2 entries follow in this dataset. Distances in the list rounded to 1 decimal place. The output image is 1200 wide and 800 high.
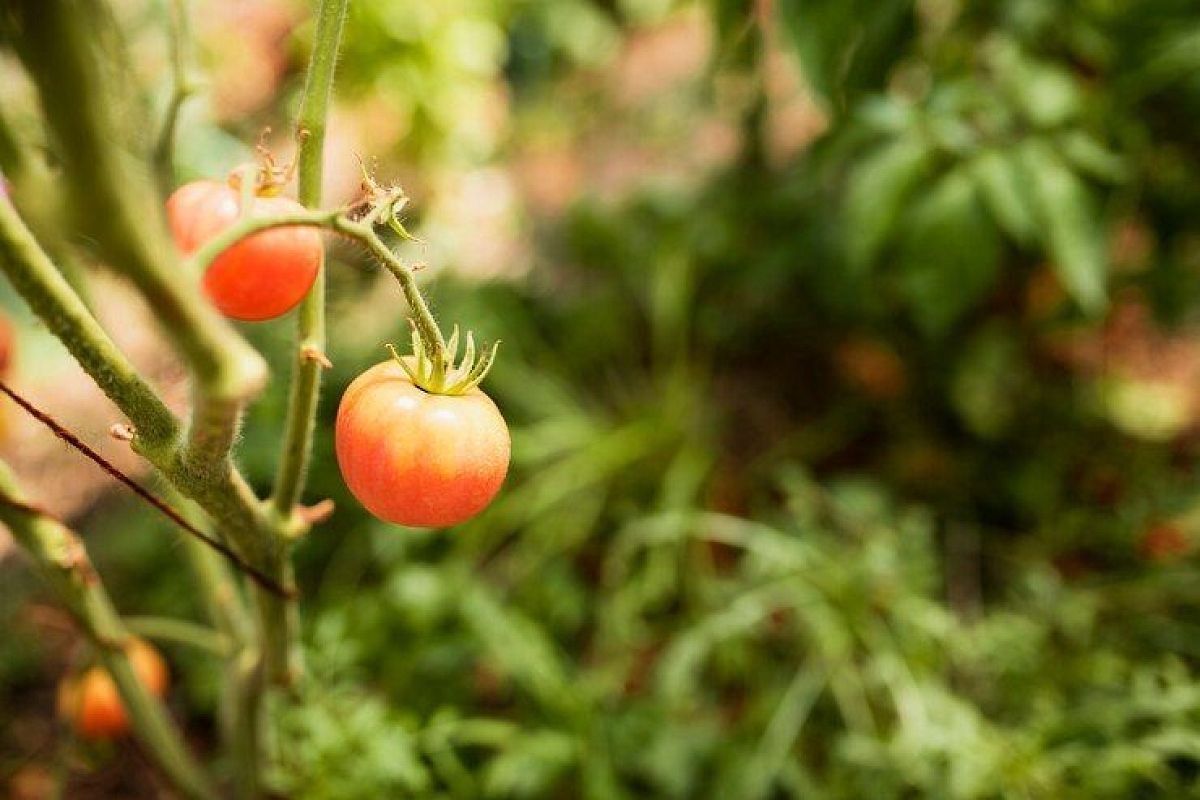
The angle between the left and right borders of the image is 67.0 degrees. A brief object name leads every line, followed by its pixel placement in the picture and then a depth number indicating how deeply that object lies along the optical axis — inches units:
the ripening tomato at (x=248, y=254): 18.5
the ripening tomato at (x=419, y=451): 19.5
